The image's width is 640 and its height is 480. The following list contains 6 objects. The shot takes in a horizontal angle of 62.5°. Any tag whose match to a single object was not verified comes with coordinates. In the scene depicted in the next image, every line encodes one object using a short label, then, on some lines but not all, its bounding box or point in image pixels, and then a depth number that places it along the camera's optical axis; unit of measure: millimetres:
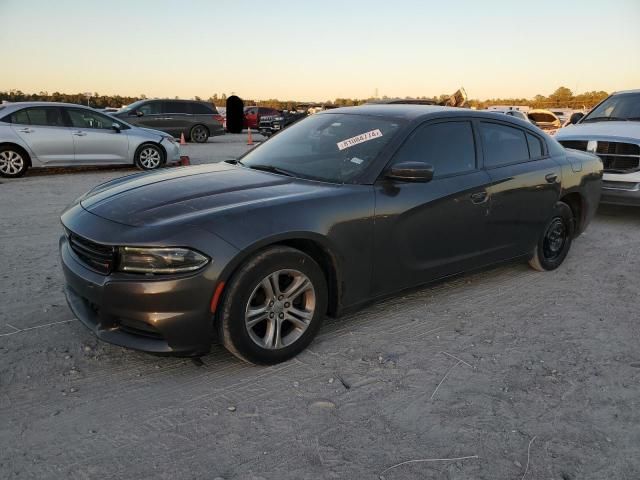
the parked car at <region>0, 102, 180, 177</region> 10055
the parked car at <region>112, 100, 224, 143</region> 18625
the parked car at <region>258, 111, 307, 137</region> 22906
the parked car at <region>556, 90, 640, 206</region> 7355
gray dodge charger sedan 2842
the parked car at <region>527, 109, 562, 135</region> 21339
